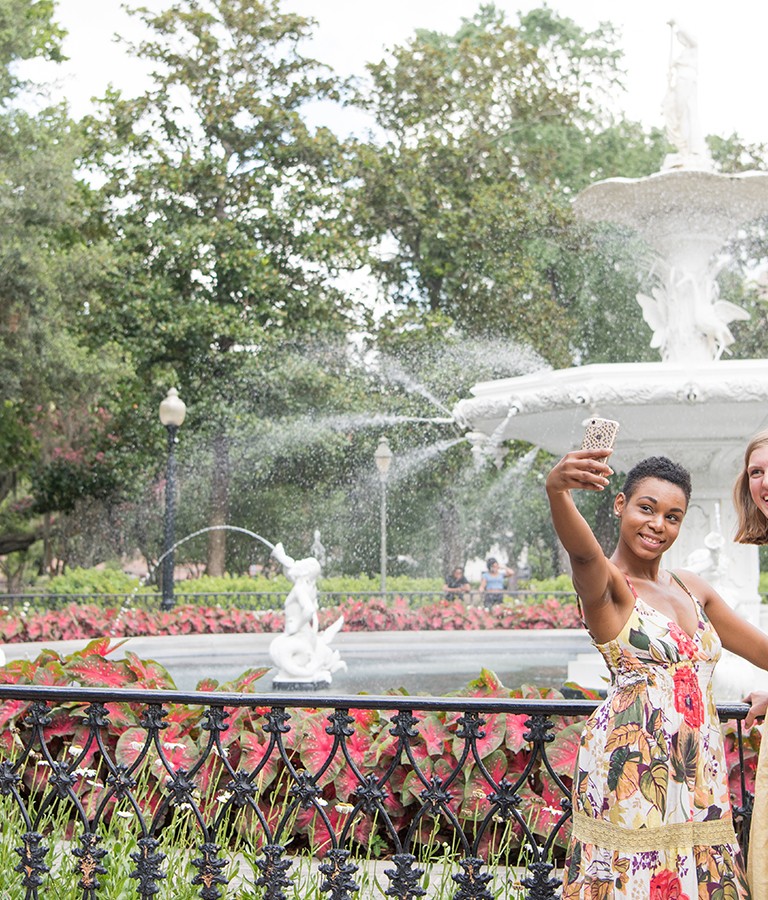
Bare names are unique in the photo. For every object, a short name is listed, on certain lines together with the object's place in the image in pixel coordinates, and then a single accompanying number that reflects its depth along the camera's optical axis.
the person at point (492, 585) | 16.64
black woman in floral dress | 2.22
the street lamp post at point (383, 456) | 19.23
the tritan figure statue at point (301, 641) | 8.73
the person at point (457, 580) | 22.03
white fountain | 8.02
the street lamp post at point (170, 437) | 14.19
